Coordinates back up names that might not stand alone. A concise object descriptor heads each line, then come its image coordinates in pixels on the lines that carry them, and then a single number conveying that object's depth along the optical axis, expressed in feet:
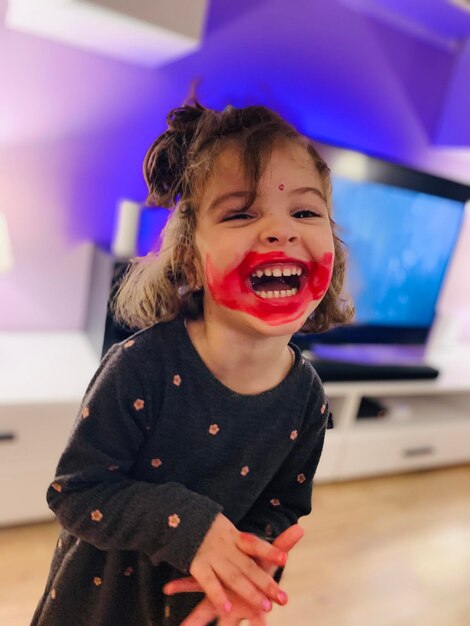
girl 1.83
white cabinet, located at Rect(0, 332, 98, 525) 4.51
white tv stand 6.45
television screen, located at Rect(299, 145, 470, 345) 6.48
